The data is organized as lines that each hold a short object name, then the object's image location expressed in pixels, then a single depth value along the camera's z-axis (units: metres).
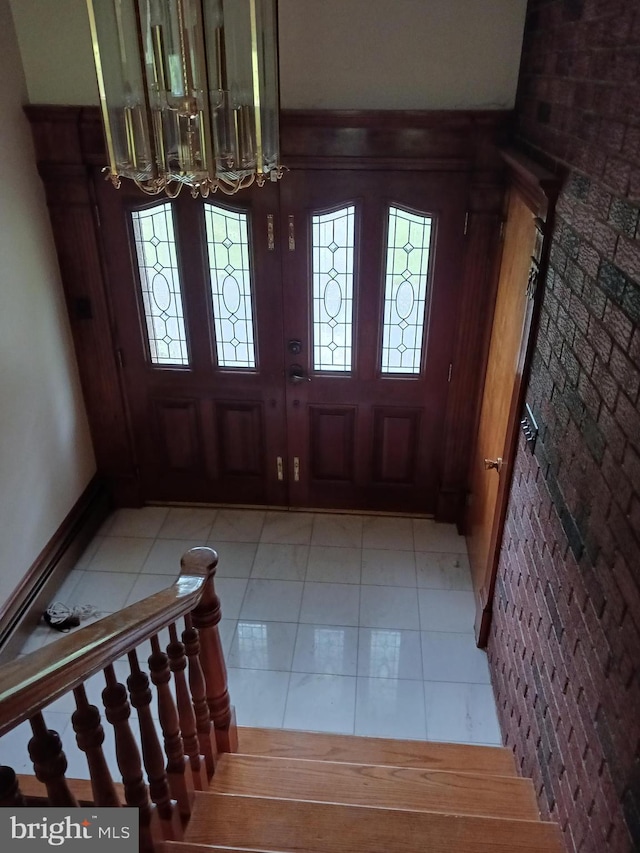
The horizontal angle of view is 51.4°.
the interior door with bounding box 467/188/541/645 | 2.58
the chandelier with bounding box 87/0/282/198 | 1.45
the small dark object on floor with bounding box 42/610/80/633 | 3.17
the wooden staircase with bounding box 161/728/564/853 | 1.72
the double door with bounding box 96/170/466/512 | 3.24
